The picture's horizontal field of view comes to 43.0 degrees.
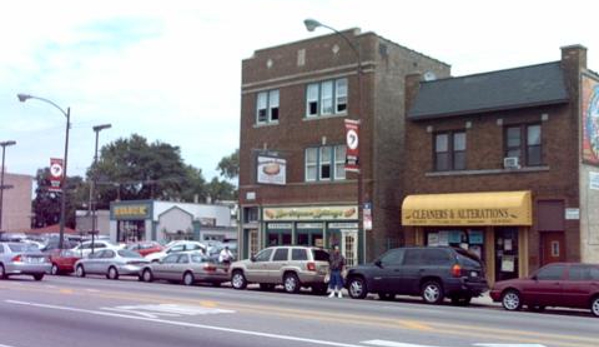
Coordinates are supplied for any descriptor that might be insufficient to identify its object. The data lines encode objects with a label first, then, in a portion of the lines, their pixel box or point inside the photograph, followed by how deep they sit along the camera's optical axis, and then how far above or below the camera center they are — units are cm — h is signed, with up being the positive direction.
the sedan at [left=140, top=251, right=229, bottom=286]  2866 -145
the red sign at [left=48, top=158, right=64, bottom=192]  3928 +286
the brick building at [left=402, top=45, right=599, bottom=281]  2661 +267
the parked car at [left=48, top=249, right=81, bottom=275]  3506 -160
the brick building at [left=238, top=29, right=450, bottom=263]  3241 +418
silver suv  2564 -123
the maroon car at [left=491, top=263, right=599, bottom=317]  1923 -133
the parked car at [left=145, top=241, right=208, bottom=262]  4234 -86
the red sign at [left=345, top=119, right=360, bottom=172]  2728 +325
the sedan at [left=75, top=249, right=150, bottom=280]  3181 -144
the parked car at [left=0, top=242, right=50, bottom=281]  2813 -128
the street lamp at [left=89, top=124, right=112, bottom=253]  4501 +609
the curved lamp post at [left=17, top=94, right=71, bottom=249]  3850 +421
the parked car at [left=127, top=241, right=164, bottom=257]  4456 -100
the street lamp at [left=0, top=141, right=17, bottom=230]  5786 +643
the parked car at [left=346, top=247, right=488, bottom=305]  2188 -118
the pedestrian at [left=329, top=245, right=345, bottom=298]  2431 -122
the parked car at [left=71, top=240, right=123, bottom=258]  3655 -99
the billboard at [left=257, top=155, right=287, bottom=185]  3381 +279
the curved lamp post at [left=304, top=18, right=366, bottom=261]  2570 +209
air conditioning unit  2775 +272
